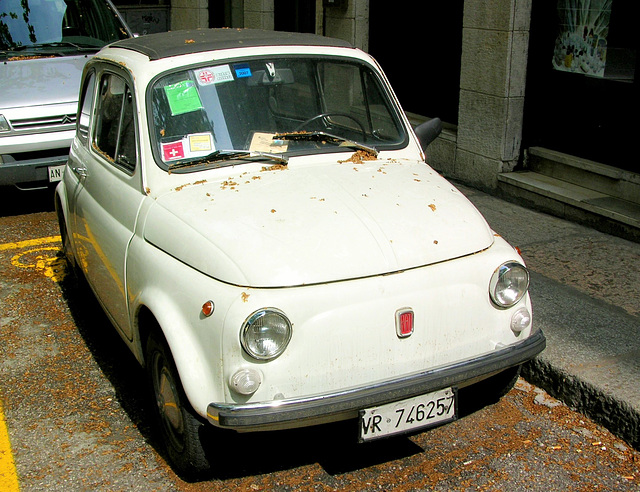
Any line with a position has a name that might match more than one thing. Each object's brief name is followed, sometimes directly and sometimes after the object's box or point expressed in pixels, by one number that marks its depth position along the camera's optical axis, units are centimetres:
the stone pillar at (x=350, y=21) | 990
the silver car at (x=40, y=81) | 709
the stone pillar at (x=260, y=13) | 1229
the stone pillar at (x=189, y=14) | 1443
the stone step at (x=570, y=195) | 627
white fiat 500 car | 306
